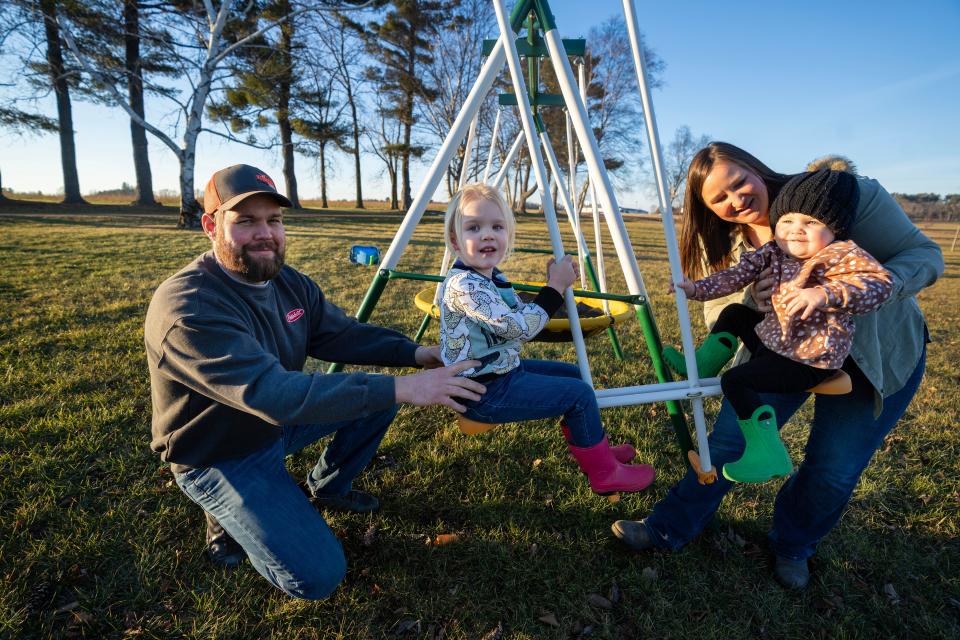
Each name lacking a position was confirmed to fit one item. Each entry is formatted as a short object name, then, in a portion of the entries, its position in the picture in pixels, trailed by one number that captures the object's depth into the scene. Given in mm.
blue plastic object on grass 10195
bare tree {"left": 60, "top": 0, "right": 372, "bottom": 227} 14273
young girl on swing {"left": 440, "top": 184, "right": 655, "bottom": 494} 1963
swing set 2053
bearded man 1793
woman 2007
